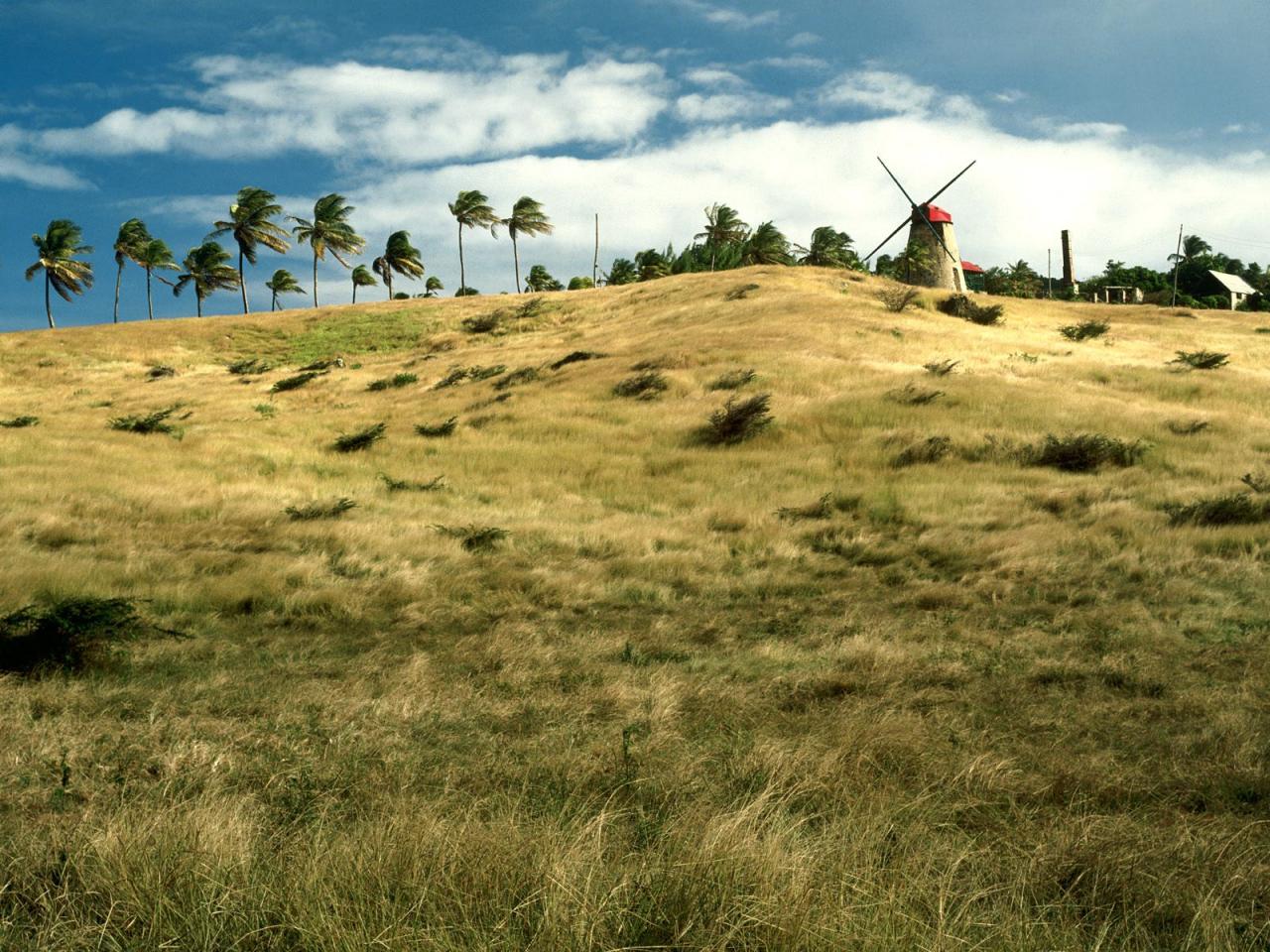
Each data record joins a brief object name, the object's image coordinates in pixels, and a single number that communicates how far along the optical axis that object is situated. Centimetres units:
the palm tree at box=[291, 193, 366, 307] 8406
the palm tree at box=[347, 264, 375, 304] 10106
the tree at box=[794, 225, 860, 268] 8500
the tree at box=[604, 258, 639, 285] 9750
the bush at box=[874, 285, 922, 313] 4452
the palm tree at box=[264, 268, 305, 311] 10106
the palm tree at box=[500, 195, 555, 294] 9150
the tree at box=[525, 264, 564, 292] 10056
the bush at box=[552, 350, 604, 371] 3669
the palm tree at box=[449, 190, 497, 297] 8944
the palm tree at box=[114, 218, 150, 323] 8419
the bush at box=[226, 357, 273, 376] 5031
